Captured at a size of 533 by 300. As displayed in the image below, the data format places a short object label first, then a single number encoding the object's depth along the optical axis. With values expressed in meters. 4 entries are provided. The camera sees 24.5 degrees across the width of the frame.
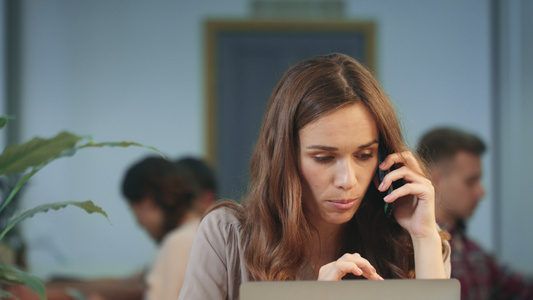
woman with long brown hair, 1.78
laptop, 1.51
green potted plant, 1.69
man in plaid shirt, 2.80
